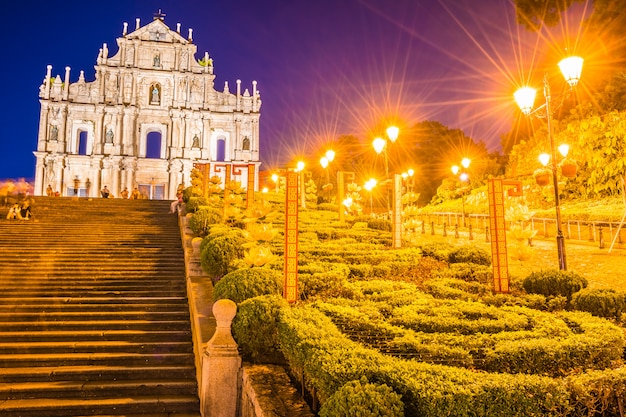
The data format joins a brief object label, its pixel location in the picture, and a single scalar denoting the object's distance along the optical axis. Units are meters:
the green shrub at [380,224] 16.78
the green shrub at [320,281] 8.02
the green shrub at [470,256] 11.05
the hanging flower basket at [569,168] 10.67
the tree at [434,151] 40.58
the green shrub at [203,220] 12.96
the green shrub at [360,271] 9.62
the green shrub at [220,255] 8.98
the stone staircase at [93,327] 6.18
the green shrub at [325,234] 14.34
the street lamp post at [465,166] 17.12
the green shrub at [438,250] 11.60
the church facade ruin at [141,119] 39.75
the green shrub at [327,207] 22.40
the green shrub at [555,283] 7.91
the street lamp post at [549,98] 8.56
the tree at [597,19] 18.02
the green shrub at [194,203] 16.16
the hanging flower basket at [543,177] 10.62
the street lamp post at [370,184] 19.52
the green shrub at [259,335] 5.75
